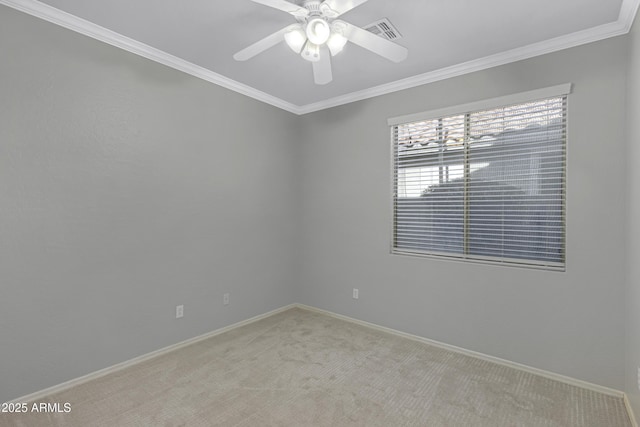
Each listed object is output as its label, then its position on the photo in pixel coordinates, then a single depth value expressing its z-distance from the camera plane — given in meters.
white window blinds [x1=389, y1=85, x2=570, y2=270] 2.53
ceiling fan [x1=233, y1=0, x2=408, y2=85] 1.80
